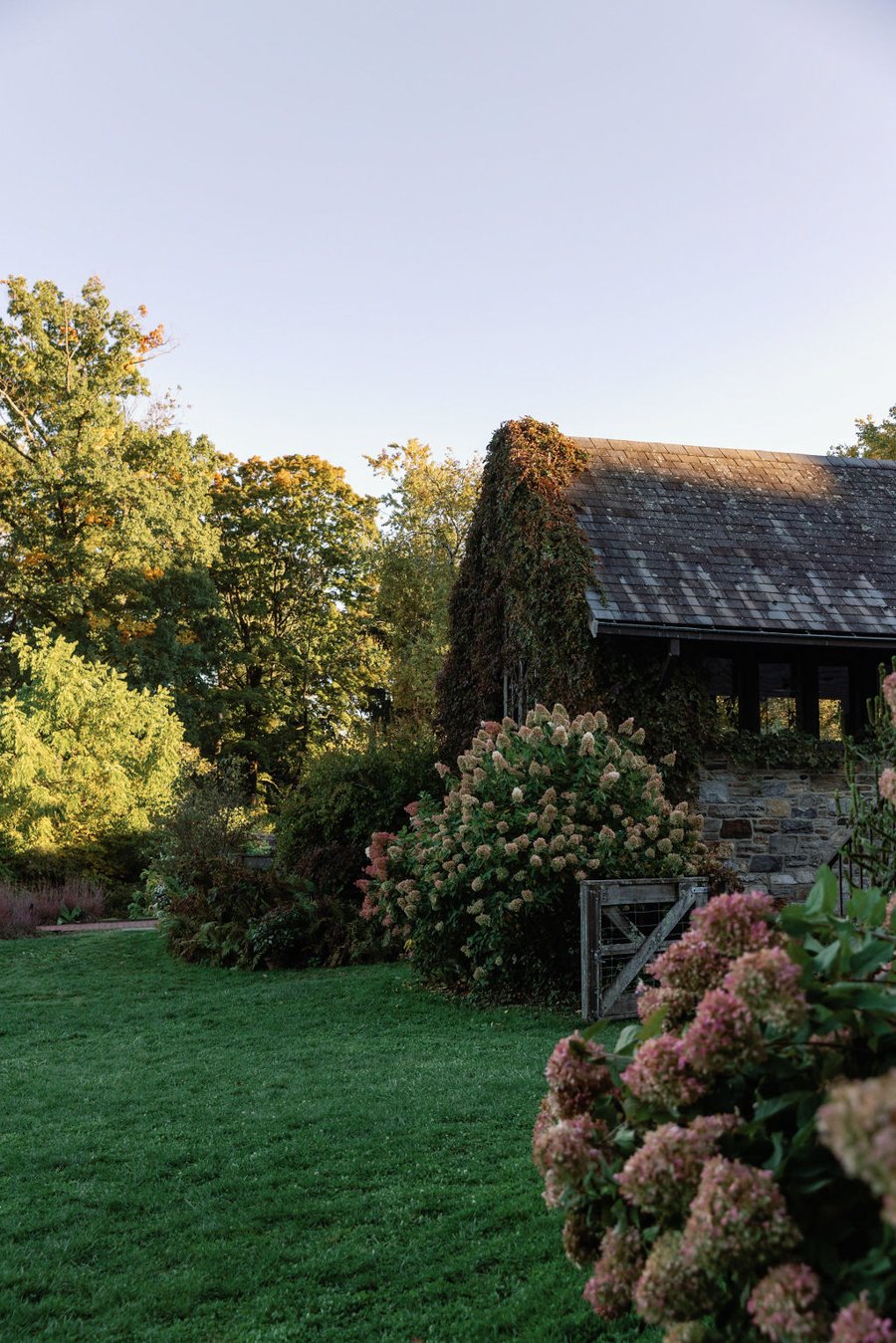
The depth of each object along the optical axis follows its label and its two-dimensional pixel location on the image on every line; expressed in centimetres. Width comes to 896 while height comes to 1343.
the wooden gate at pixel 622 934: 841
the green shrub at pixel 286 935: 1241
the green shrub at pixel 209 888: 1286
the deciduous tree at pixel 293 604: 3309
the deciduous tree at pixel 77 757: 1997
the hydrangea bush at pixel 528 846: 905
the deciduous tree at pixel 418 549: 3052
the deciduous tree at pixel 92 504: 2805
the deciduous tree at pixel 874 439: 3027
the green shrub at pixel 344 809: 1387
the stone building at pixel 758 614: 1265
